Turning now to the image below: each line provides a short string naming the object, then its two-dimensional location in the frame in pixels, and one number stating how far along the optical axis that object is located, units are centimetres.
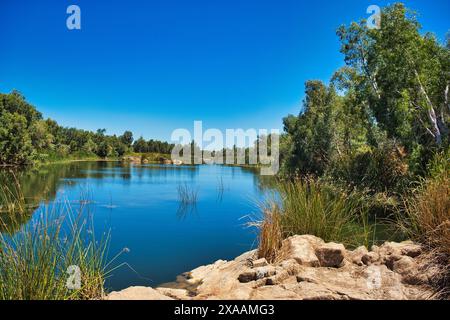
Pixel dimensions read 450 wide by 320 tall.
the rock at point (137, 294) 296
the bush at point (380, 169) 999
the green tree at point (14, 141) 3008
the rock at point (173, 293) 342
